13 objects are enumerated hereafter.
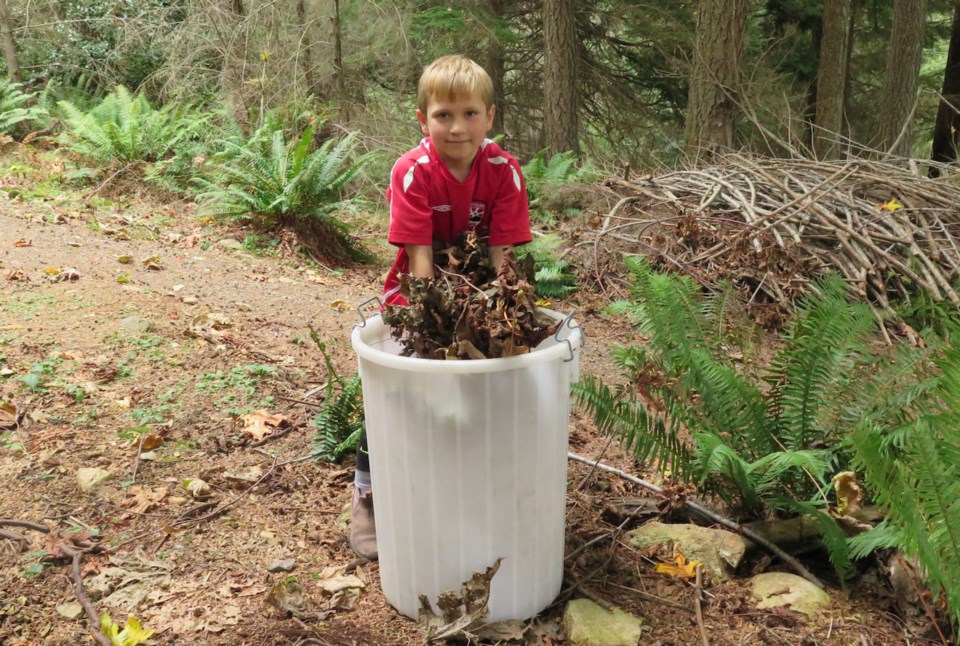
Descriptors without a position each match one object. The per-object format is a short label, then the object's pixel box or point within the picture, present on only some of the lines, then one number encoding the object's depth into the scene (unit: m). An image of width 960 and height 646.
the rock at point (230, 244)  5.84
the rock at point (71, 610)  2.07
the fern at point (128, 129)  7.11
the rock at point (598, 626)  2.00
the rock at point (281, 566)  2.32
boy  2.15
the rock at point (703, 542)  2.29
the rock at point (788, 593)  2.10
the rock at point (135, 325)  3.76
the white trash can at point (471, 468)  1.82
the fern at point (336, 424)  2.93
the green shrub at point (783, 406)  2.19
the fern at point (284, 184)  5.93
